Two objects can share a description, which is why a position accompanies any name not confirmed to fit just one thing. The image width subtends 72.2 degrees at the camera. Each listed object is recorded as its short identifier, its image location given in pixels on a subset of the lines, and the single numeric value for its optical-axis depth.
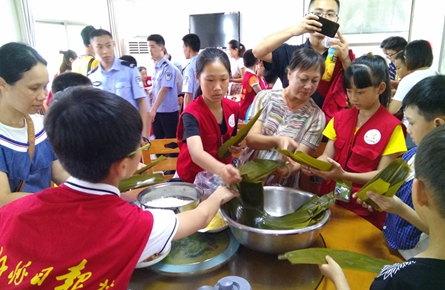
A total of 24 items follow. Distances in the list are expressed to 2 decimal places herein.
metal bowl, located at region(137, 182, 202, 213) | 1.28
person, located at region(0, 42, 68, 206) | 1.27
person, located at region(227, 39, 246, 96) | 5.54
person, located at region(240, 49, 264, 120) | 3.56
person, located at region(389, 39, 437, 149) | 2.83
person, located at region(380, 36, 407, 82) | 3.95
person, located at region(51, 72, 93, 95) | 1.83
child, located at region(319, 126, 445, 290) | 0.68
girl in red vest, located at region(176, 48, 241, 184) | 1.56
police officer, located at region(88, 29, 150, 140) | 2.83
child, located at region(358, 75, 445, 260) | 1.09
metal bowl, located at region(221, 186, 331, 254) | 0.95
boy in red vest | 0.74
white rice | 1.23
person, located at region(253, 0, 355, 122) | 1.79
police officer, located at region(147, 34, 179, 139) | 4.13
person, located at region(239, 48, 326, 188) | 1.55
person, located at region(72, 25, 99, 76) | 3.11
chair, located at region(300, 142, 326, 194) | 1.85
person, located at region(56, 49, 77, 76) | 3.86
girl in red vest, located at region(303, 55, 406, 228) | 1.47
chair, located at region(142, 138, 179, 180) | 2.12
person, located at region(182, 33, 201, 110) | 4.02
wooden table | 0.93
